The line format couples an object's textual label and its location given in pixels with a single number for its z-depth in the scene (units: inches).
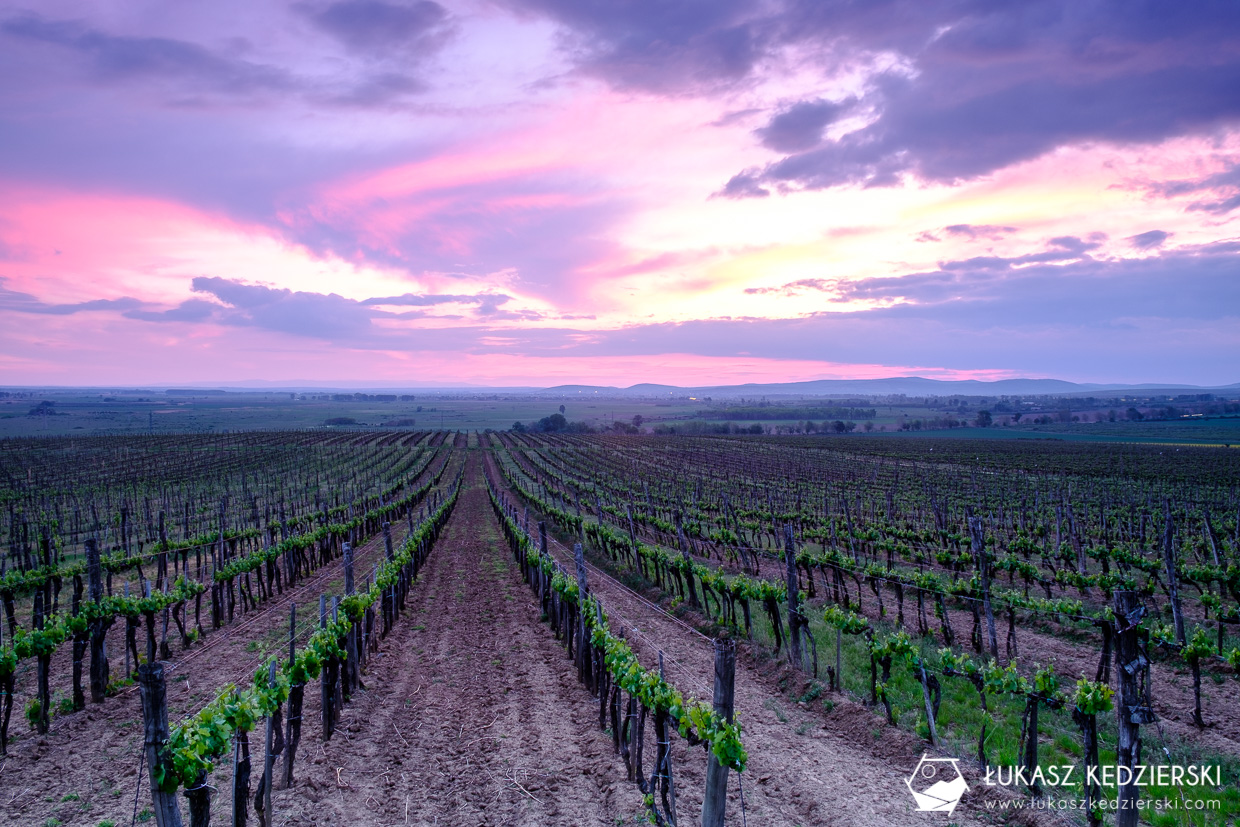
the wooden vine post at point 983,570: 410.3
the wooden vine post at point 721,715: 203.8
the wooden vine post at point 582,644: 378.3
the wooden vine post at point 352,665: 364.5
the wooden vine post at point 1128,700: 199.2
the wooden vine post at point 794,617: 400.2
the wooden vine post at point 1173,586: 416.2
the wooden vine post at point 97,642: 349.1
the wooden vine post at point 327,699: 307.3
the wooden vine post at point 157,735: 180.4
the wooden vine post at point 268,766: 237.6
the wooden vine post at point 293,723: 267.7
